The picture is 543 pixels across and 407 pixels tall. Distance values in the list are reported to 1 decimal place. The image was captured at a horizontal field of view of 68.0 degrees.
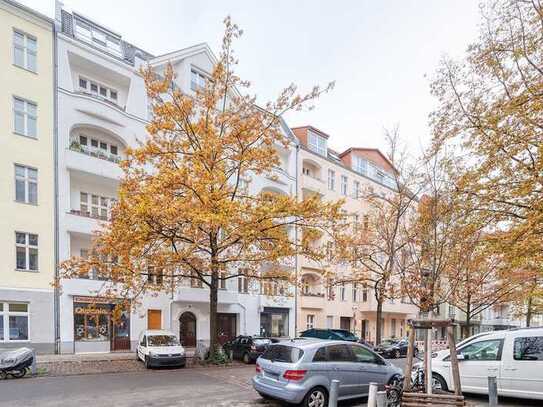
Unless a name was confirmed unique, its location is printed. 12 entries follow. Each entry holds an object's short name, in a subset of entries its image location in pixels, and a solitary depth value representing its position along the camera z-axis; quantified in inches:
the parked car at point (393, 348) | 1009.5
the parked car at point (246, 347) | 749.9
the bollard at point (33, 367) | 526.3
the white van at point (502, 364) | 383.6
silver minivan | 348.5
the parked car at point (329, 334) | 934.5
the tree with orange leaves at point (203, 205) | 552.1
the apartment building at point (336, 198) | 1300.4
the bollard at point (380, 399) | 281.4
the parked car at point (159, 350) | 626.2
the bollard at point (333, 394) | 285.3
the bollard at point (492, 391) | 337.4
